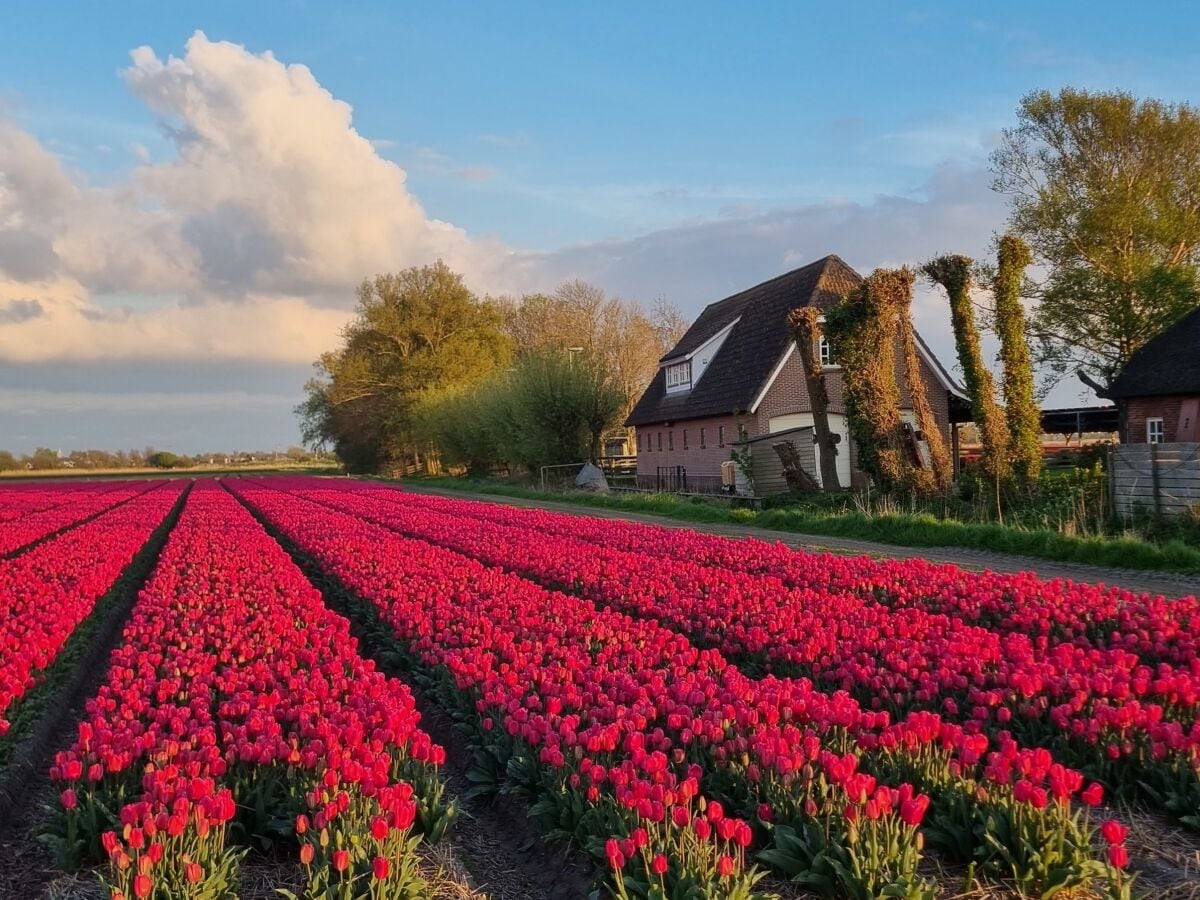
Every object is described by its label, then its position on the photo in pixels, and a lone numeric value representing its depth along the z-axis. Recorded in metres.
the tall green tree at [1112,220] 38.88
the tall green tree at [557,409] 45.66
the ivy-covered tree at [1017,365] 21.22
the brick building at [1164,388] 28.12
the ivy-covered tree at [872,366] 22.98
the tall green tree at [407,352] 71.81
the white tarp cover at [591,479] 41.44
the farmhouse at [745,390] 33.66
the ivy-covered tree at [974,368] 21.25
